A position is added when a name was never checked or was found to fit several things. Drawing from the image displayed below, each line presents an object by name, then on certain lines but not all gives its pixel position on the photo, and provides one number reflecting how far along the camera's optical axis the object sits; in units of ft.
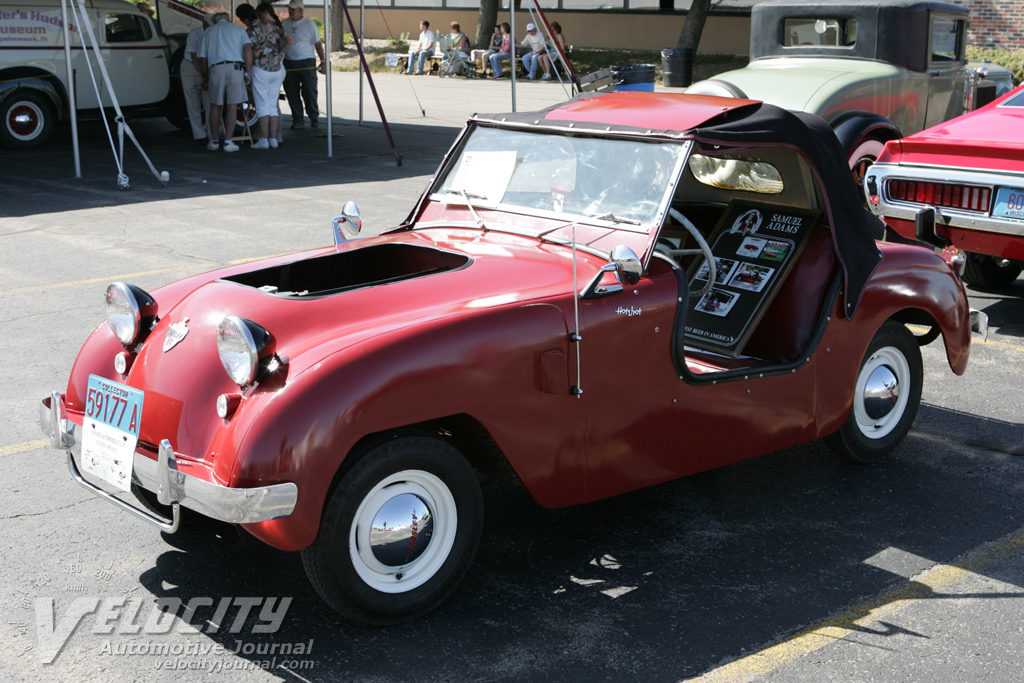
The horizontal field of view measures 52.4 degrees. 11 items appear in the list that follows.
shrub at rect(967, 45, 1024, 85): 70.33
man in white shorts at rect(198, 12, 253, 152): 46.65
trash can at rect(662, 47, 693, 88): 69.15
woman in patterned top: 47.88
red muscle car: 22.35
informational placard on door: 15.94
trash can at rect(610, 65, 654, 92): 45.78
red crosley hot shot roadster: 10.87
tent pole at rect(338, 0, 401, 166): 45.91
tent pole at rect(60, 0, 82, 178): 38.78
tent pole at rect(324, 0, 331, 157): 43.80
